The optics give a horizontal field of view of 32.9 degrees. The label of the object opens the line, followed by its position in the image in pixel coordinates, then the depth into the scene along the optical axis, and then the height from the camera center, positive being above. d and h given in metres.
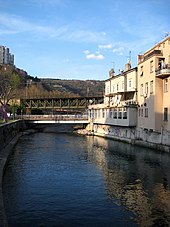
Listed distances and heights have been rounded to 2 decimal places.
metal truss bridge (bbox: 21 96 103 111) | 96.61 +3.42
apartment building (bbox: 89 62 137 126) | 48.53 +2.05
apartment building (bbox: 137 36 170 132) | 37.19 +3.39
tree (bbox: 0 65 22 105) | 72.62 +7.26
